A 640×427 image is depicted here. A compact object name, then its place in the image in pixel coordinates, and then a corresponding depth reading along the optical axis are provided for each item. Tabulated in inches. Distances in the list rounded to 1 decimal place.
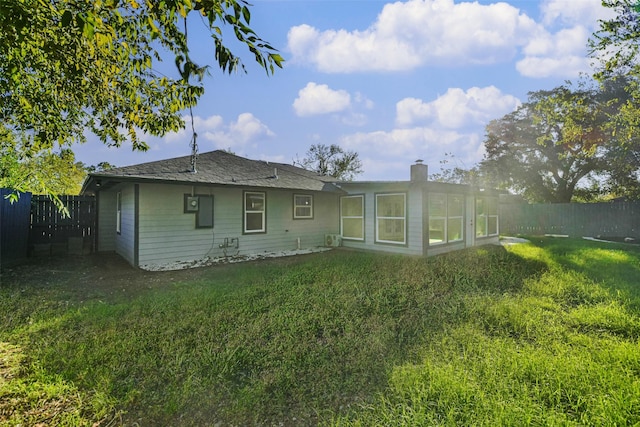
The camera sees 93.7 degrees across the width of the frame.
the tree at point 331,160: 1135.6
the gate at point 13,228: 305.1
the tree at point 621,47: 305.4
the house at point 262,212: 308.3
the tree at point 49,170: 210.1
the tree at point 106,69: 65.6
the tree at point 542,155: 674.8
